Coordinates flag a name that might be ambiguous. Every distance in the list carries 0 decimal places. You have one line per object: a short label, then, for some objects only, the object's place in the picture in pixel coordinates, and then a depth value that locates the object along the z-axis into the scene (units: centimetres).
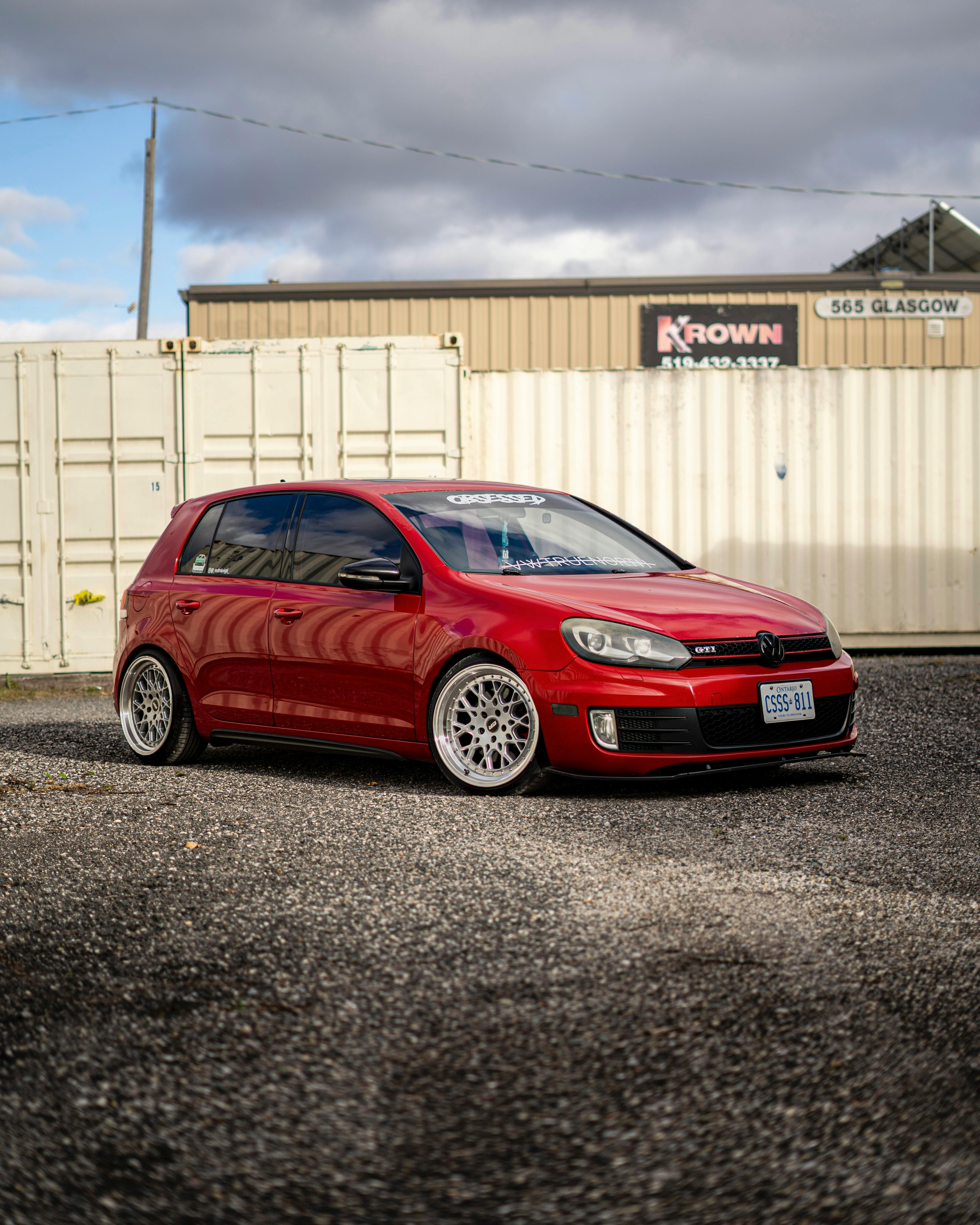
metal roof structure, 2402
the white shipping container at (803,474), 1266
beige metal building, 1952
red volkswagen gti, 566
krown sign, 2012
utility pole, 2434
